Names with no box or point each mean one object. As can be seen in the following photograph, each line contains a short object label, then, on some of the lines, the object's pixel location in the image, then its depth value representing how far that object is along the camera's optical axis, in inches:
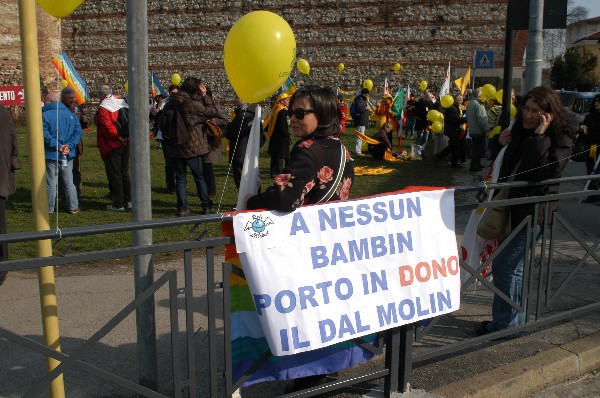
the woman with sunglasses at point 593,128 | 415.9
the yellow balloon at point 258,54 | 144.8
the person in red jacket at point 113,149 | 358.6
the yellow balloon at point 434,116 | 600.4
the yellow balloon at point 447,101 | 557.9
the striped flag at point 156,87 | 880.4
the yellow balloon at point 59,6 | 123.7
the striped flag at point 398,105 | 669.3
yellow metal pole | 118.1
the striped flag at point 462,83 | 792.6
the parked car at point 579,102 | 760.8
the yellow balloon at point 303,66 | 640.0
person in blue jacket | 337.7
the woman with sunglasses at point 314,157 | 126.2
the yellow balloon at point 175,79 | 847.1
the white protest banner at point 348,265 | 122.3
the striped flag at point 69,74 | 629.6
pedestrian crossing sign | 709.3
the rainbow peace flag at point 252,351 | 127.8
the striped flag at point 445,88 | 761.1
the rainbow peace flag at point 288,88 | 494.0
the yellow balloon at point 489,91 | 581.9
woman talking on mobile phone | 165.6
